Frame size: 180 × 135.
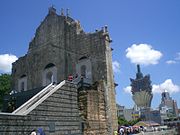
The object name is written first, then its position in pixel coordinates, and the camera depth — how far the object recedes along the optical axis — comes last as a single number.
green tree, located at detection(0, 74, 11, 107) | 24.25
